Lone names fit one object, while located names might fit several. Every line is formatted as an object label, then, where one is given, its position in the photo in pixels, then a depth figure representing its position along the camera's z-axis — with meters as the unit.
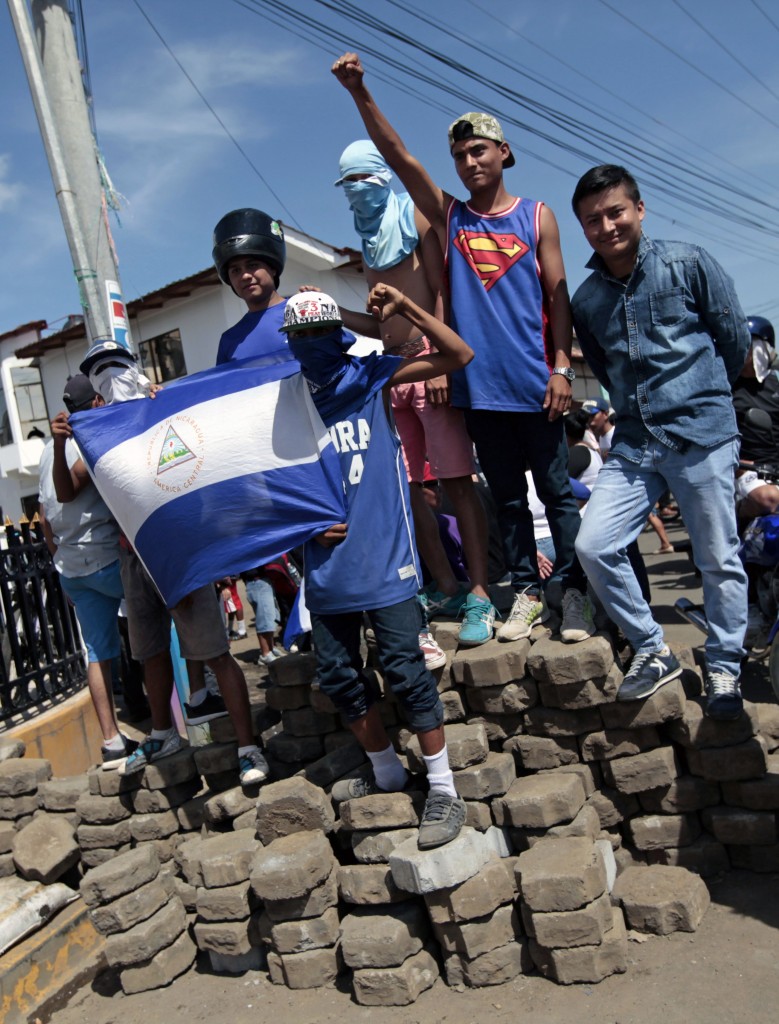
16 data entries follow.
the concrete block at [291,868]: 3.49
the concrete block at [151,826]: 4.60
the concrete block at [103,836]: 4.62
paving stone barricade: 3.31
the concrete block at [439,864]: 3.28
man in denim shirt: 3.53
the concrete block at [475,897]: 3.29
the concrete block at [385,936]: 3.34
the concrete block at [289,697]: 4.38
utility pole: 6.54
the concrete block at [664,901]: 3.32
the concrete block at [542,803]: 3.54
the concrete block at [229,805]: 4.22
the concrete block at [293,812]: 3.81
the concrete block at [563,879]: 3.17
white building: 24.19
